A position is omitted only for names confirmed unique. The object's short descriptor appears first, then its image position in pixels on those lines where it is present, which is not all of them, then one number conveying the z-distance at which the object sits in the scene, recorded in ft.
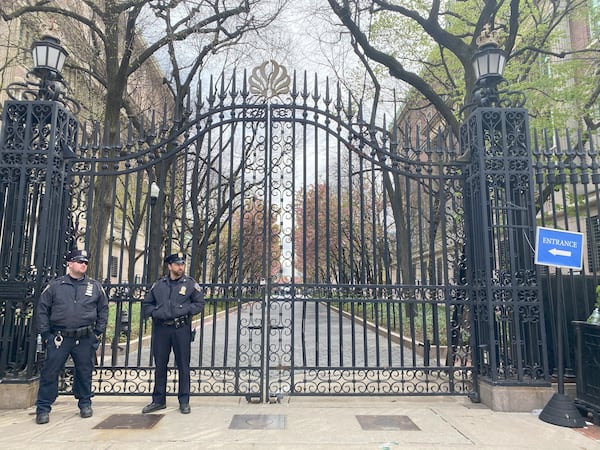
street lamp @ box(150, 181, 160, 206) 41.67
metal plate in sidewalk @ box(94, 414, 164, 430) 17.46
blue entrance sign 19.30
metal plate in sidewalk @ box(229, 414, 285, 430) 17.60
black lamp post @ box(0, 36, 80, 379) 20.56
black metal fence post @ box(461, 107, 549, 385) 20.85
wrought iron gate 21.75
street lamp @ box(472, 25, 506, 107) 22.68
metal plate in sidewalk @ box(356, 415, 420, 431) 17.70
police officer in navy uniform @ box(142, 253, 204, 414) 19.24
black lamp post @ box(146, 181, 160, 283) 41.73
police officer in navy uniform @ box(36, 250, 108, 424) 18.06
